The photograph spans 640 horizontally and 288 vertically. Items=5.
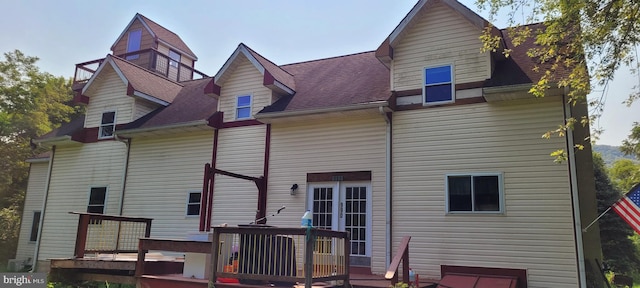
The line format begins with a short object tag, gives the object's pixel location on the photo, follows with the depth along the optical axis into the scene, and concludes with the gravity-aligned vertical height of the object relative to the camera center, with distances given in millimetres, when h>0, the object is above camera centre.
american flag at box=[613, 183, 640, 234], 8070 +613
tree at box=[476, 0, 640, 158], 7988 +3743
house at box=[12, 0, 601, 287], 9312 +1864
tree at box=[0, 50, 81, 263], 23453 +4947
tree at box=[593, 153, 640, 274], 22844 +112
